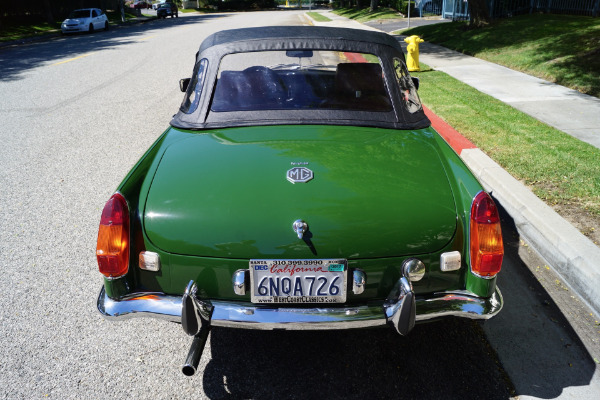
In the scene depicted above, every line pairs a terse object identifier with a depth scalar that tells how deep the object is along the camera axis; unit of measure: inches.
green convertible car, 94.6
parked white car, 1088.6
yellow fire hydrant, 450.3
